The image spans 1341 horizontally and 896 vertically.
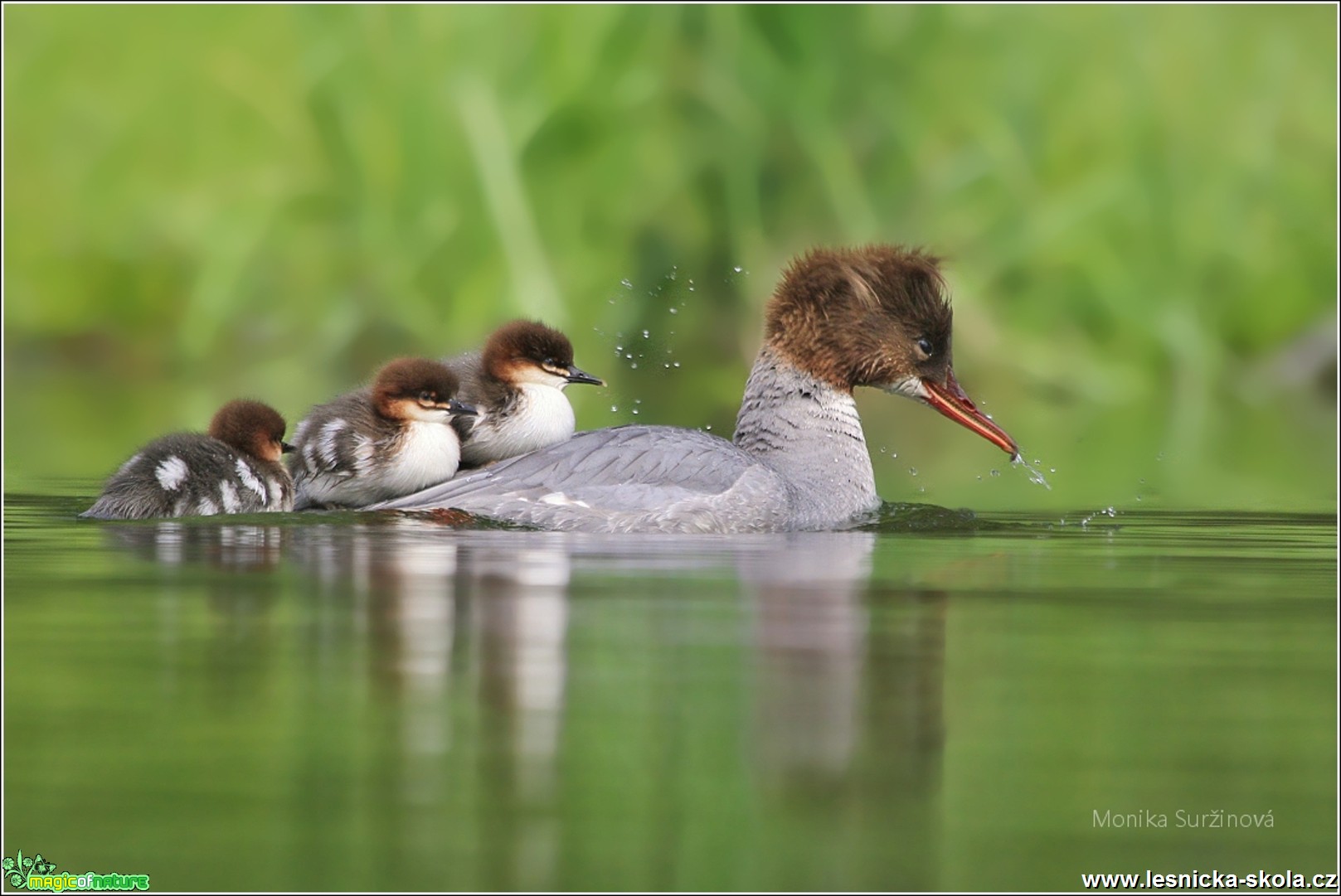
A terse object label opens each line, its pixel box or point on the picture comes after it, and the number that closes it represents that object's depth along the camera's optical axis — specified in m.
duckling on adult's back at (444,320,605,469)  13.37
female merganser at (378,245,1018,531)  12.30
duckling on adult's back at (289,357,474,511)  12.86
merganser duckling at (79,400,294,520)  12.27
